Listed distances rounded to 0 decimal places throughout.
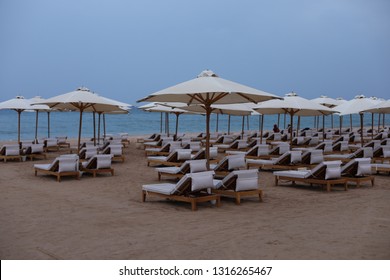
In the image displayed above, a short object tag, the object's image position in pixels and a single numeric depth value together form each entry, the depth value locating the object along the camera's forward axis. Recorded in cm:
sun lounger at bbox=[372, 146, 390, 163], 1208
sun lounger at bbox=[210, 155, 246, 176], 988
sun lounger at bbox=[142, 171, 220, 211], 713
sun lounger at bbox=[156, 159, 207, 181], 880
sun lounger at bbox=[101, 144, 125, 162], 1338
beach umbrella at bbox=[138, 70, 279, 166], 757
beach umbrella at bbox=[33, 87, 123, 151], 1100
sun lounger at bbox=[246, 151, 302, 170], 1097
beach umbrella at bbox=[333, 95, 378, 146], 1432
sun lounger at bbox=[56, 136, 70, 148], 1863
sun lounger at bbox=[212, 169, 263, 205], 759
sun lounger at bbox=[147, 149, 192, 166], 1179
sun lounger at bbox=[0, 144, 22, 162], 1342
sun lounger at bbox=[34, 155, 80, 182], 989
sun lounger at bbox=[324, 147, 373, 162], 1158
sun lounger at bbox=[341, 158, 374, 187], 932
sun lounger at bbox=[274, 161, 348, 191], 886
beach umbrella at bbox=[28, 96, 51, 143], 1616
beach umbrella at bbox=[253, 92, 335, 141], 1202
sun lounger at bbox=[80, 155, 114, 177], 1052
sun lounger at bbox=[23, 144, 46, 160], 1403
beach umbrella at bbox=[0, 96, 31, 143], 1491
